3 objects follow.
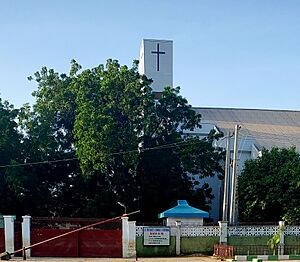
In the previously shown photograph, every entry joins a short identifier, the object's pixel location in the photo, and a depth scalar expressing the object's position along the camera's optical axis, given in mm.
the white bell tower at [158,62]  37094
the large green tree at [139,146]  28469
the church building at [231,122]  35219
